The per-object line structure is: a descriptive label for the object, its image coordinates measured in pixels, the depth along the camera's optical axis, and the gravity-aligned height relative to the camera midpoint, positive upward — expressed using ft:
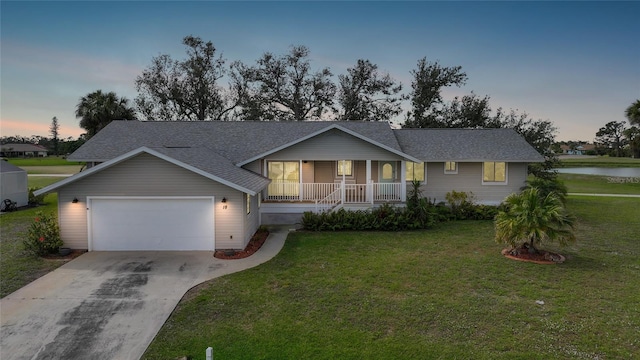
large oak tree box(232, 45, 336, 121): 119.03 +29.24
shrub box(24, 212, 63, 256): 36.06 -6.86
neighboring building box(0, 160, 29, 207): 61.77 -2.20
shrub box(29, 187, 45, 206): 68.43 -5.63
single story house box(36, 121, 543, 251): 37.68 -0.85
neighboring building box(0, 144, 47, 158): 291.99 +19.23
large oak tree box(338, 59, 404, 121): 119.65 +26.15
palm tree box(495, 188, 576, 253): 33.27 -5.47
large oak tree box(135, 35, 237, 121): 116.47 +29.23
